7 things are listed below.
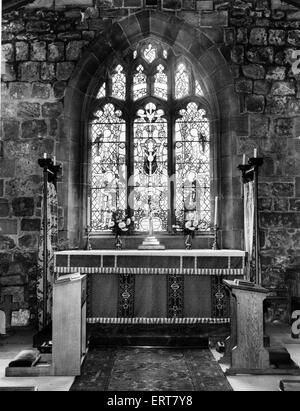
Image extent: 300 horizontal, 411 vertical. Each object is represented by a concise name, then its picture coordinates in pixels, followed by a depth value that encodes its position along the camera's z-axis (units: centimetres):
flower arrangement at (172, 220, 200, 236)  683
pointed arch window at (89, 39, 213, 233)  740
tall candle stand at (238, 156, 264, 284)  568
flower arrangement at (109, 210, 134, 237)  691
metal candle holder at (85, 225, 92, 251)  696
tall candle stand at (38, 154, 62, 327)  584
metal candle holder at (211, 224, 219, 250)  691
